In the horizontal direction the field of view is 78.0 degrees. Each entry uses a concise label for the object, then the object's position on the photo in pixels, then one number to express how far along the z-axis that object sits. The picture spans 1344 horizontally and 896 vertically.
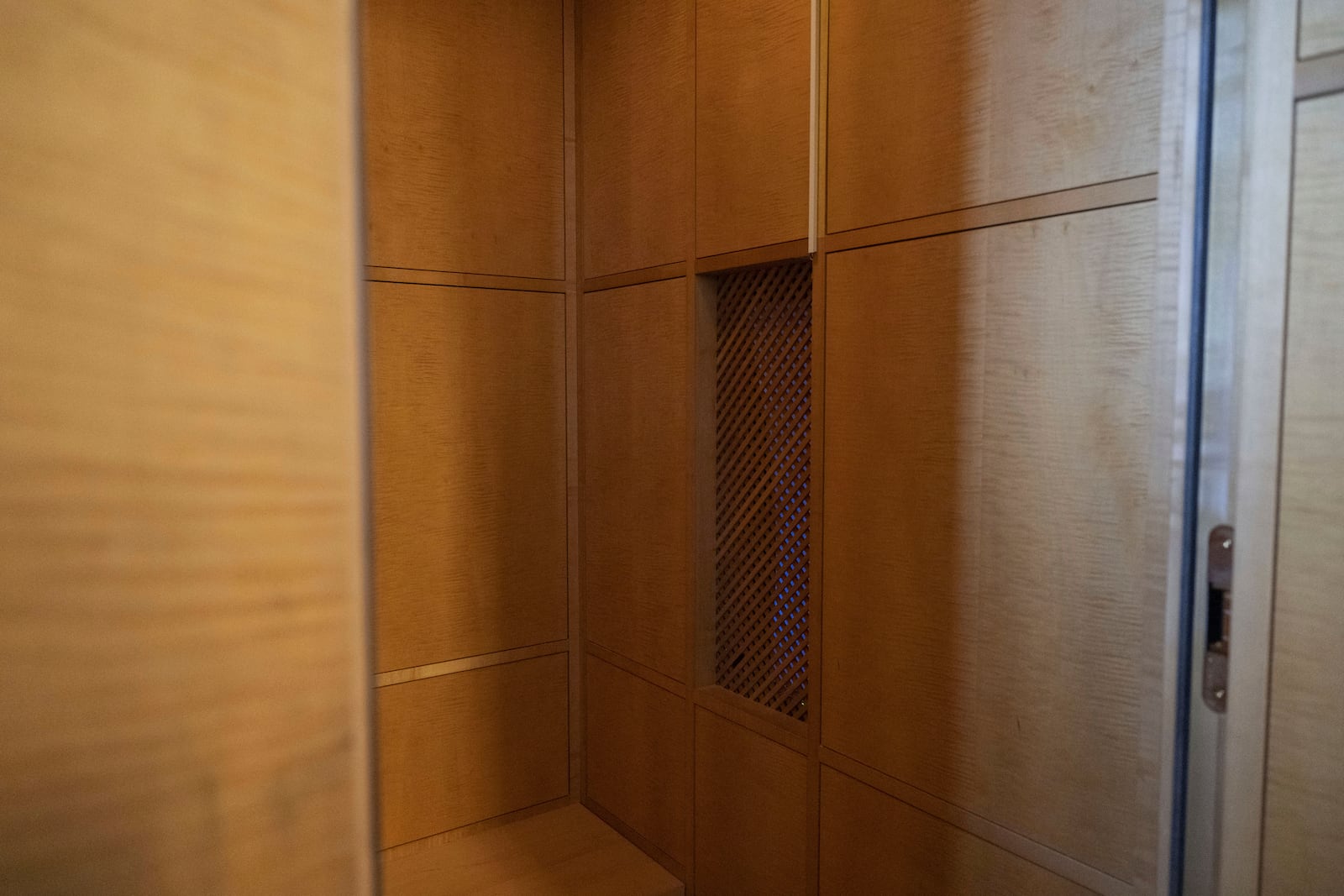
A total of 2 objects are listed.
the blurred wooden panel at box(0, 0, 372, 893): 0.22
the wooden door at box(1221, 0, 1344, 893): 1.07
